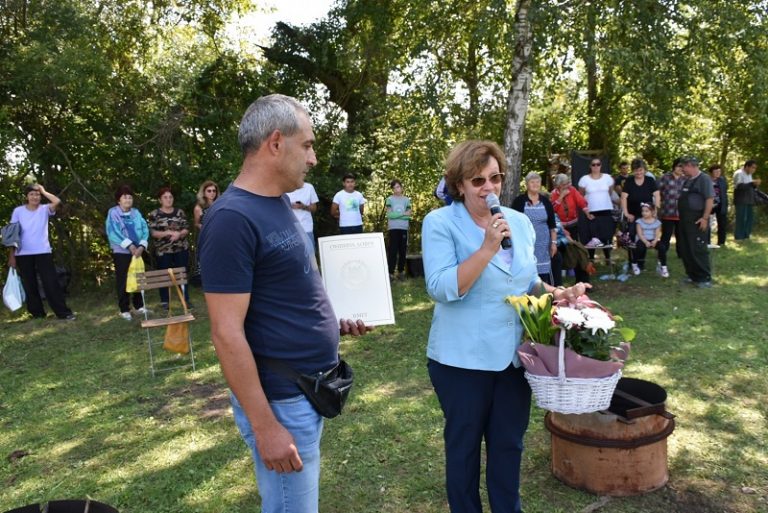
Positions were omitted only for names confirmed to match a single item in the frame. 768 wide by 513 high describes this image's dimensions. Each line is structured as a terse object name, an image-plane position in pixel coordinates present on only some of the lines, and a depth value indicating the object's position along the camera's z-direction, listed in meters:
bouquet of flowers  2.58
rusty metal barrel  3.65
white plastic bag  8.88
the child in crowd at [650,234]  10.60
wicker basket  2.57
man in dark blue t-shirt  1.90
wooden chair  6.59
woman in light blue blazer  2.75
